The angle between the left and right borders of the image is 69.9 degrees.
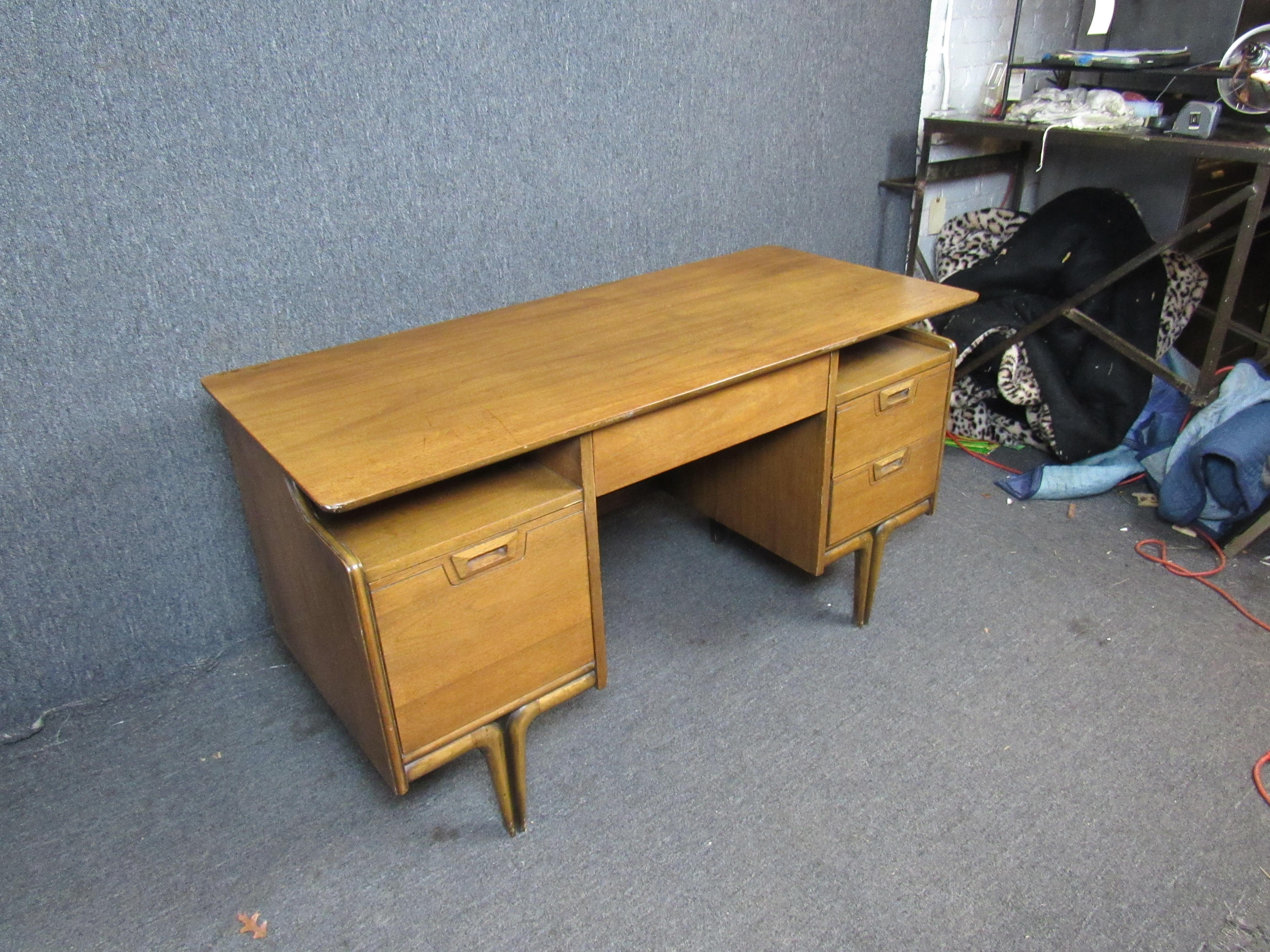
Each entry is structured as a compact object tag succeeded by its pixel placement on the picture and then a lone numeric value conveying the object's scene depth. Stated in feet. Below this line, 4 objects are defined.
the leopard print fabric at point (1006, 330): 8.36
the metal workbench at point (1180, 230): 6.71
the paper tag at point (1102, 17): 8.65
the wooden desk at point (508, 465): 4.09
